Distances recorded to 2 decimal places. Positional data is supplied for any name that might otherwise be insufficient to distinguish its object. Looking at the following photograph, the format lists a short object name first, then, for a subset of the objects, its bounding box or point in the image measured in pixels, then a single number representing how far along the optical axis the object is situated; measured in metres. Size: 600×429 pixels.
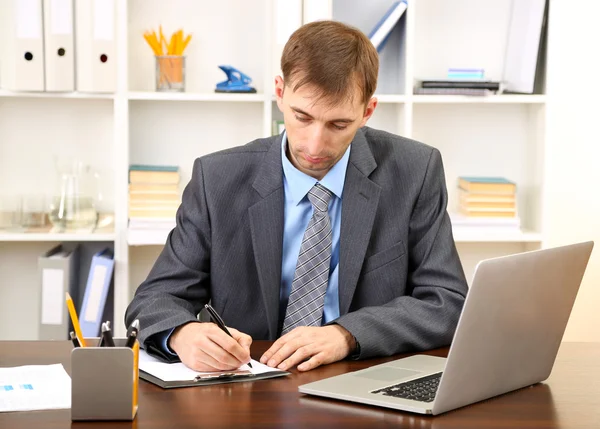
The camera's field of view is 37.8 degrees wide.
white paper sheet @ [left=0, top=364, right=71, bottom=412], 1.27
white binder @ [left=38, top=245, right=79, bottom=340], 2.98
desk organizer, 1.20
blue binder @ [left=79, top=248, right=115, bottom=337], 2.96
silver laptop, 1.23
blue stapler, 3.07
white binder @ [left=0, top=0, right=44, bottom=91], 2.87
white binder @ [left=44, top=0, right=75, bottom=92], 2.87
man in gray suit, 1.72
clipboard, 1.38
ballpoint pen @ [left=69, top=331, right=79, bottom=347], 1.26
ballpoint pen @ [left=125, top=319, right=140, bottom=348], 1.25
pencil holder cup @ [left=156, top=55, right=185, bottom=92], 3.10
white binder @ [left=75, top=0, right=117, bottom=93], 2.90
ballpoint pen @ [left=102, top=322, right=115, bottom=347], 1.24
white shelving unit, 3.21
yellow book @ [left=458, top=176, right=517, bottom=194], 3.13
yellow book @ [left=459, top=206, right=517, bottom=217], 3.14
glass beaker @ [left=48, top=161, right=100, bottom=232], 3.06
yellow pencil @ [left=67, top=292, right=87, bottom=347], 1.27
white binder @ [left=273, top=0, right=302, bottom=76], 2.95
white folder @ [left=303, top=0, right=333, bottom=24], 2.95
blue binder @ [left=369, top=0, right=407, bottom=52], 3.03
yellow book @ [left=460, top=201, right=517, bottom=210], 3.14
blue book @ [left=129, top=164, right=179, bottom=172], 3.08
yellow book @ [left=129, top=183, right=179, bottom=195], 3.04
